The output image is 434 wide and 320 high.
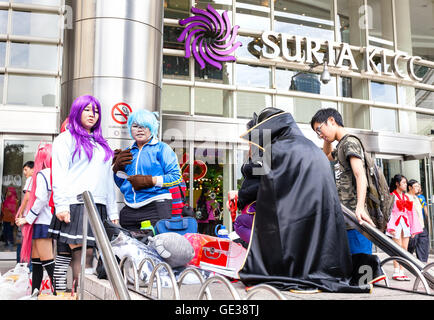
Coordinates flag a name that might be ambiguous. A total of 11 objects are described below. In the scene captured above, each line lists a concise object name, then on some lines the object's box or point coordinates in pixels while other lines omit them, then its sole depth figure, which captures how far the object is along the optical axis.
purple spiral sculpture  11.27
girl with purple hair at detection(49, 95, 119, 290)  3.19
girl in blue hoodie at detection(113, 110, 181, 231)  3.74
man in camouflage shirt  3.35
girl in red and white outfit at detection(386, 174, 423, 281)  7.23
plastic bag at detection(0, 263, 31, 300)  3.60
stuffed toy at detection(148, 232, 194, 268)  3.36
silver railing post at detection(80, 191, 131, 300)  2.18
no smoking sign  6.52
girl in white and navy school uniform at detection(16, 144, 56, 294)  4.20
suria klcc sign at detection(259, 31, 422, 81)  12.13
